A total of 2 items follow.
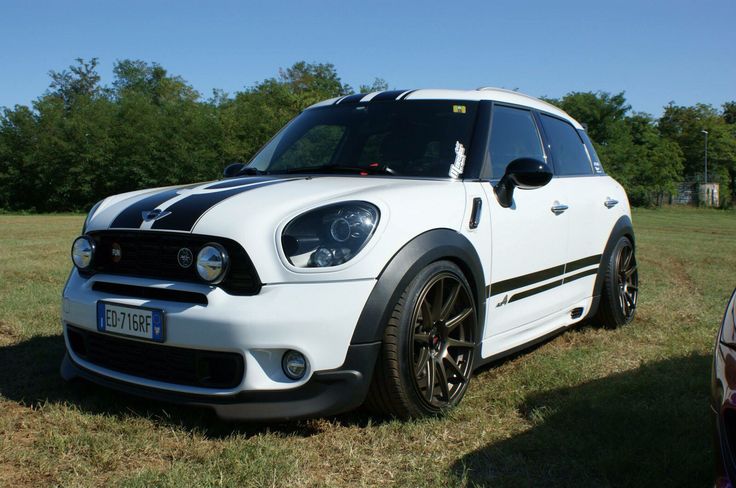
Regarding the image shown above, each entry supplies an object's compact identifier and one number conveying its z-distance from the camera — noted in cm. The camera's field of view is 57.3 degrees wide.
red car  183
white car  270
